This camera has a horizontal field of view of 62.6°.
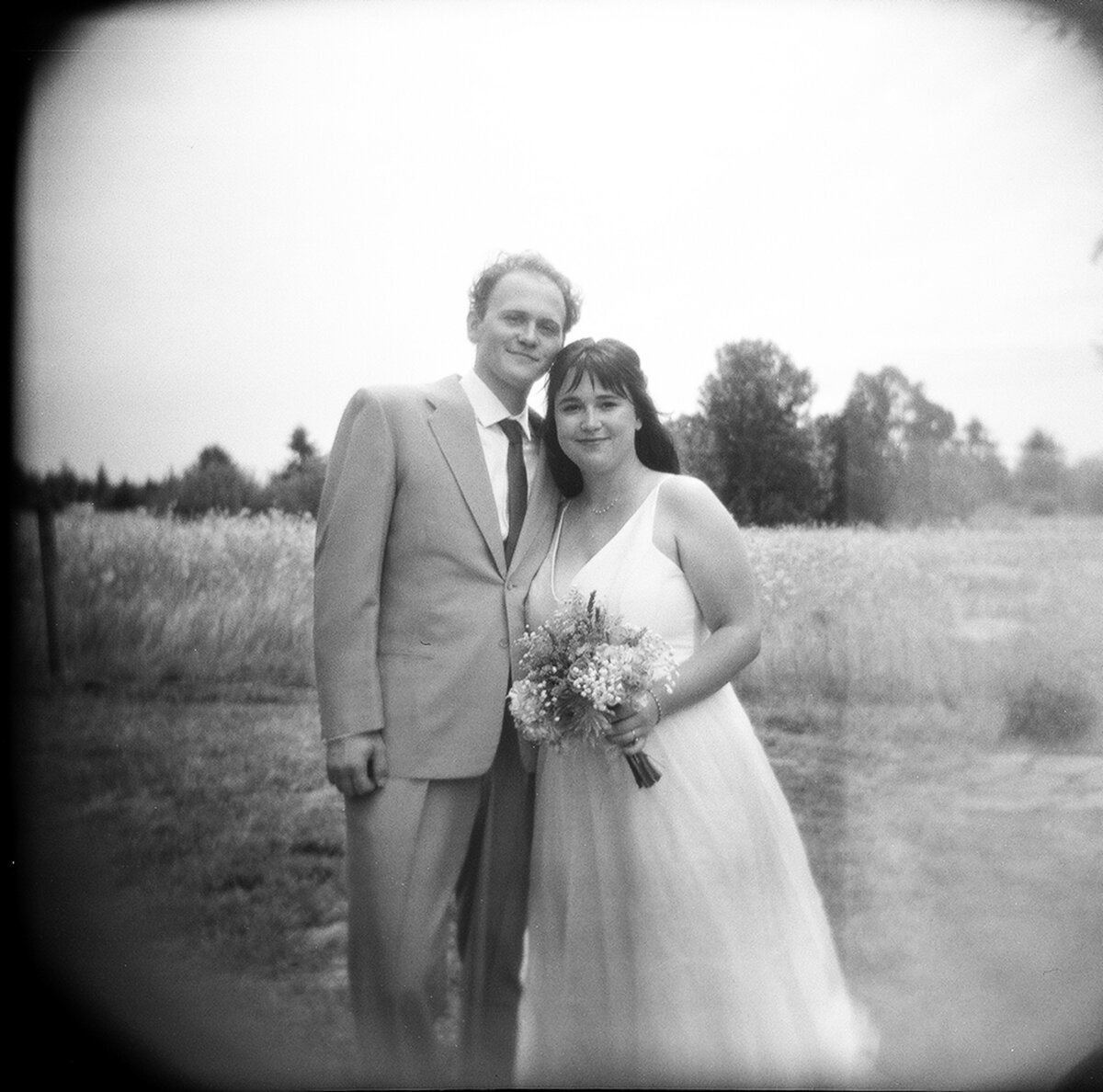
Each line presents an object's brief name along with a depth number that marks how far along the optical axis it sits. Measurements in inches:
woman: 94.3
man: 91.7
